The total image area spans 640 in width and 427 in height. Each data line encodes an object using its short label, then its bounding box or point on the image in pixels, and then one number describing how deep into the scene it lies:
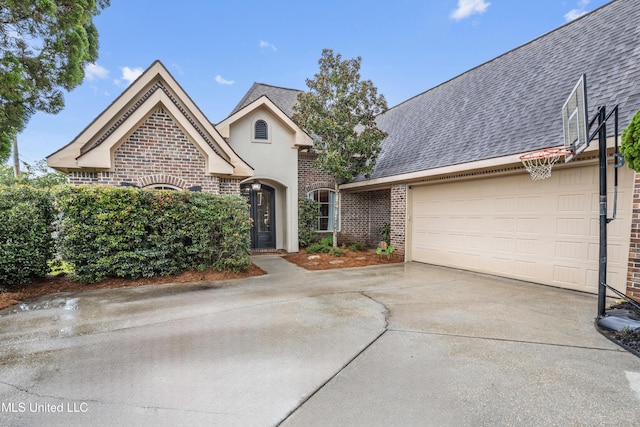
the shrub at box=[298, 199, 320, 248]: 11.88
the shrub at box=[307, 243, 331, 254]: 10.79
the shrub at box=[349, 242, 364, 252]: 11.39
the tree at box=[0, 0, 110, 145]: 9.79
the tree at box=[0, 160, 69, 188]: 17.17
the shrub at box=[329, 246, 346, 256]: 10.18
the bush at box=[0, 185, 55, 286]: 5.67
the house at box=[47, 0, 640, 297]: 5.86
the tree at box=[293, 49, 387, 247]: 9.76
